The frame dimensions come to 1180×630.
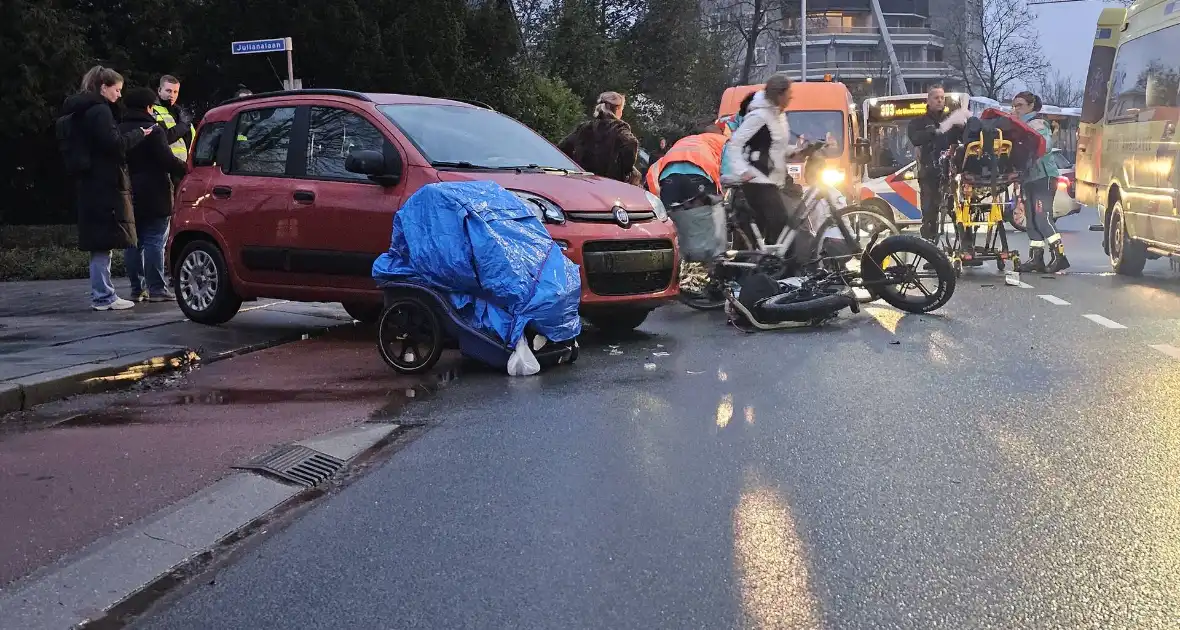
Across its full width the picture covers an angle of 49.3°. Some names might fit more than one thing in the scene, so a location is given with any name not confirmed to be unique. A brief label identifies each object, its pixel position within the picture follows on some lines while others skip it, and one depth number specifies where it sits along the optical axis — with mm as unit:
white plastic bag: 7789
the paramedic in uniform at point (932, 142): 14578
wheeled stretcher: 13977
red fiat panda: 8844
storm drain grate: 5367
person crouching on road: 10719
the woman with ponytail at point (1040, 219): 14383
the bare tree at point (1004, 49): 65688
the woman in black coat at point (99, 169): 11156
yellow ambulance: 12711
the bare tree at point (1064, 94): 99000
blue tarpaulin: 7762
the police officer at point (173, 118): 11883
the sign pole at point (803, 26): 53031
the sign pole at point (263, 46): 15515
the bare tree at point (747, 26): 48147
